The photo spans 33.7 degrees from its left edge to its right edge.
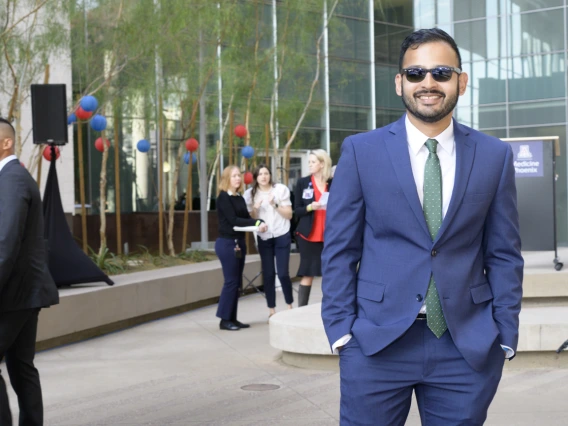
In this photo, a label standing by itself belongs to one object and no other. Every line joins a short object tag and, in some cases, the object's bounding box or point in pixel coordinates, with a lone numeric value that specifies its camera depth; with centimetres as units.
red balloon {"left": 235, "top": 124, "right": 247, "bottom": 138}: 1789
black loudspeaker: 1004
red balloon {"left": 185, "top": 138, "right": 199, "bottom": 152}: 1666
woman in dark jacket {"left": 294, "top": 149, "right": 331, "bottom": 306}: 969
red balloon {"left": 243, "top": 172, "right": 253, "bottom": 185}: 1806
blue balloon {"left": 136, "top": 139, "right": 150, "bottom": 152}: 1867
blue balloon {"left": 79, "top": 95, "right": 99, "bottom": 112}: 1229
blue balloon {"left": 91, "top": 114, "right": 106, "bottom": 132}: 1359
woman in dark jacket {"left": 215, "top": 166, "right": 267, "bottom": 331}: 980
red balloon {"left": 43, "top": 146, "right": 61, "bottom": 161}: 1265
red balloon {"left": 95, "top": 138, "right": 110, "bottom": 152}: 1471
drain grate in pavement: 683
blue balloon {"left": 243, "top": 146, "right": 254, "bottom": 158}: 1817
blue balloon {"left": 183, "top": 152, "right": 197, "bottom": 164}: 1968
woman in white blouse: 1018
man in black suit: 444
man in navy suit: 284
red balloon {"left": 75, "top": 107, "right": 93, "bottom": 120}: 1297
